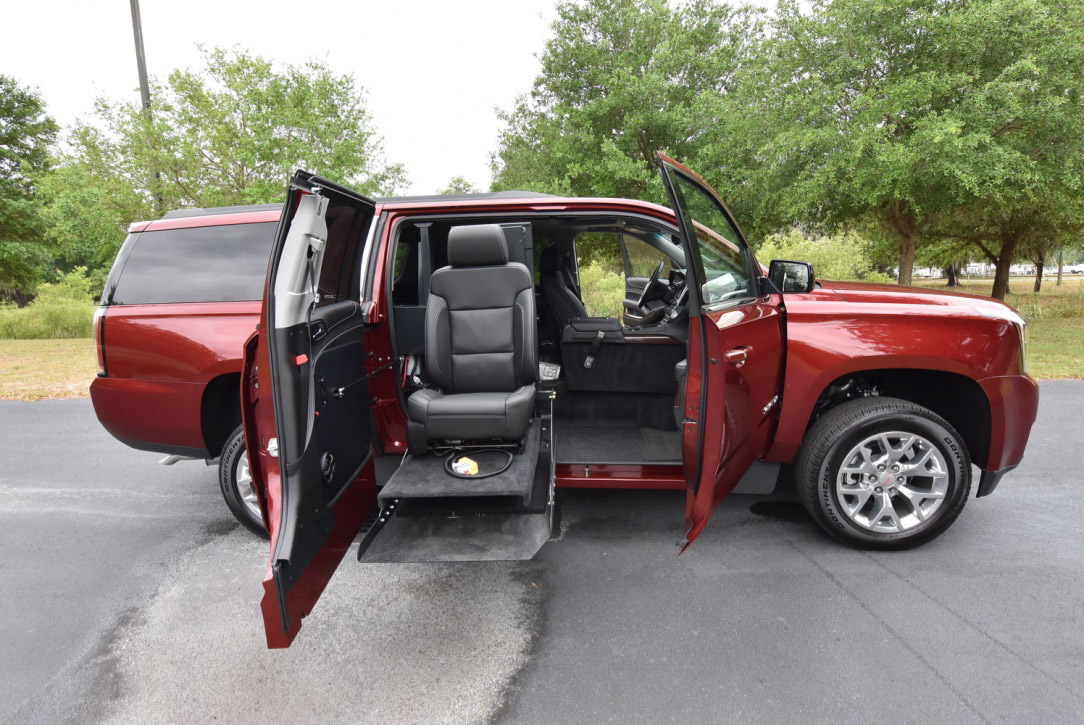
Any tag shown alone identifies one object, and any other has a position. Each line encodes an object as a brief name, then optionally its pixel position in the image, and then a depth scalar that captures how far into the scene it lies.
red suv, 2.29
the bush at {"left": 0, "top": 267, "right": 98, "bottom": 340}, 13.88
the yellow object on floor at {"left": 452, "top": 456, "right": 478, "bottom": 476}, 3.00
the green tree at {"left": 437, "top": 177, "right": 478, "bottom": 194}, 32.38
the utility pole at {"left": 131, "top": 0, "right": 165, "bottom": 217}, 8.88
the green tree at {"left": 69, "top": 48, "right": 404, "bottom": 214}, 9.55
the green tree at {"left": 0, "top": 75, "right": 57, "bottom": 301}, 14.33
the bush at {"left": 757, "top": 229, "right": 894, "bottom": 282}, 15.92
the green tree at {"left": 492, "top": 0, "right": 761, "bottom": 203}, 12.59
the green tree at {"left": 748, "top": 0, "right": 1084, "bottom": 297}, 8.70
